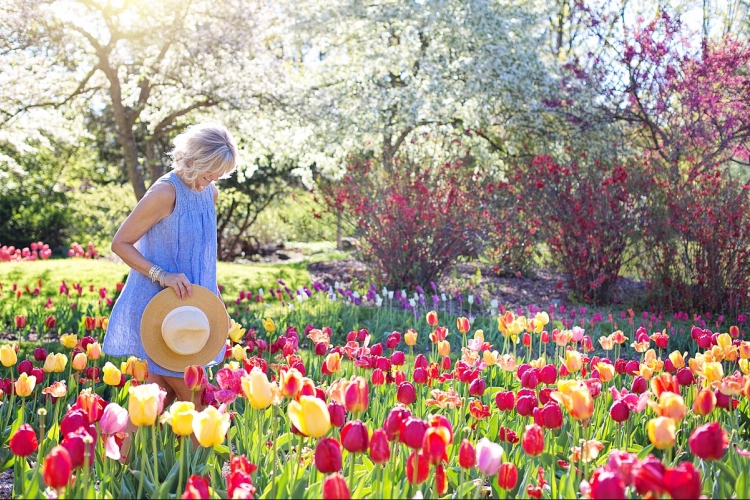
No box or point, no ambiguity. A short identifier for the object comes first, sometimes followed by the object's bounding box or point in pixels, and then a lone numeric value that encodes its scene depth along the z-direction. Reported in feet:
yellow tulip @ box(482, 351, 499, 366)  9.55
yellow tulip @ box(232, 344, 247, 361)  9.75
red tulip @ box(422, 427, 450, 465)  5.35
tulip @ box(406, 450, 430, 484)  5.52
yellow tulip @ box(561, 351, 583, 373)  8.59
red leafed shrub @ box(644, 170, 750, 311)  21.25
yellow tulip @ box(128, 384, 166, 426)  5.73
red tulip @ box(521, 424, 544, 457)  5.91
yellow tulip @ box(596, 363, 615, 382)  8.17
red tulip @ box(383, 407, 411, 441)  5.88
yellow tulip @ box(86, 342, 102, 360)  9.78
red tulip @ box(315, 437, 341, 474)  5.09
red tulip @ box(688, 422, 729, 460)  5.08
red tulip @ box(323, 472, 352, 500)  4.62
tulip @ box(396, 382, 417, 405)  7.27
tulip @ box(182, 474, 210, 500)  4.61
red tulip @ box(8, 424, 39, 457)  5.59
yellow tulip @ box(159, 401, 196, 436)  5.58
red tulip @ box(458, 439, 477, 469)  5.70
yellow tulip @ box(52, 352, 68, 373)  8.81
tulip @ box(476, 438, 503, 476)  5.57
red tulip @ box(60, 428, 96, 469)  5.31
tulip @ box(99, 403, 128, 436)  6.08
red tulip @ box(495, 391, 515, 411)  7.77
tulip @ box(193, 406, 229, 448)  5.37
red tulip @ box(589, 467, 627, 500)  4.49
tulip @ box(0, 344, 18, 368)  8.40
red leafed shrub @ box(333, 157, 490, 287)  25.66
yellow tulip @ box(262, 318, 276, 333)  11.72
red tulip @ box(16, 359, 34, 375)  9.21
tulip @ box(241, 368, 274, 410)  5.94
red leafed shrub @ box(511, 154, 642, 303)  24.57
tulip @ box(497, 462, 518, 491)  5.77
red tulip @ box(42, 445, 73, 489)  4.87
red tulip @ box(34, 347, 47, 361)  10.57
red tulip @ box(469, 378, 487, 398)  8.23
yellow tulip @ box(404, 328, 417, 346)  10.63
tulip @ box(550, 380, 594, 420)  5.94
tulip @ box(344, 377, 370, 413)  5.92
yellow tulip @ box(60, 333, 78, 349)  10.35
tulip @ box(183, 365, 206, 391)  7.59
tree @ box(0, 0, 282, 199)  28.14
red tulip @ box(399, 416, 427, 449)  5.49
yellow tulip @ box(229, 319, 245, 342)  10.61
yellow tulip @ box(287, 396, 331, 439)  5.15
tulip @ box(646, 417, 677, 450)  5.25
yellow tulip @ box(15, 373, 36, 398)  7.65
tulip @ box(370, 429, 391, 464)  5.48
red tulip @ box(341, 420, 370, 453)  5.33
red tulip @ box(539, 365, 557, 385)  8.30
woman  8.71
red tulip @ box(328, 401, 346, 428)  6.33
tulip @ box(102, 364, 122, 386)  8.29
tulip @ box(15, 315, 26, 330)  13.20
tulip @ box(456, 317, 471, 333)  10.84
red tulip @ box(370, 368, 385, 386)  8.54
